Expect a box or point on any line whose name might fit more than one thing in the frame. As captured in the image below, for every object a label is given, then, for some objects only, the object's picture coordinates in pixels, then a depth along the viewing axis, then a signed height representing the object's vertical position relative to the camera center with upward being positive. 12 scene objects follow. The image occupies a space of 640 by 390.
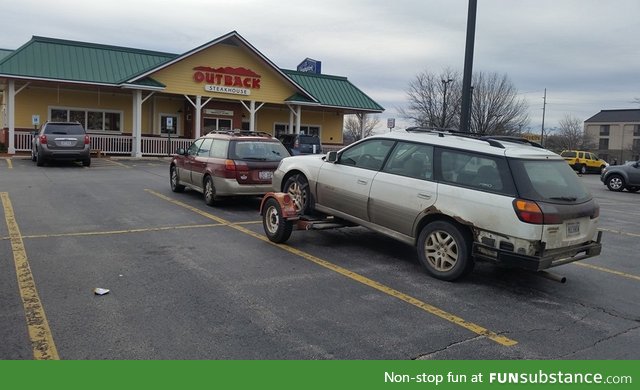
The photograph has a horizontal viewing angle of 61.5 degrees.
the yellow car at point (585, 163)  41.62 -0.48
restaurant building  24.45 +2.51
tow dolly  7.65 -1.06
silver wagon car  5.64 -0.55
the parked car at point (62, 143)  19.14 -0.17
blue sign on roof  42.50 +6.50
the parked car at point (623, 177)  21.92 -0.78
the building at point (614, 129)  94.44 +5.16
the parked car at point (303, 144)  26.11 +0.16
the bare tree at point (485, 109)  53.47 +4.39
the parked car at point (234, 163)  10.84 -0.39
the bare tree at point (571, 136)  84.25 +3.28
